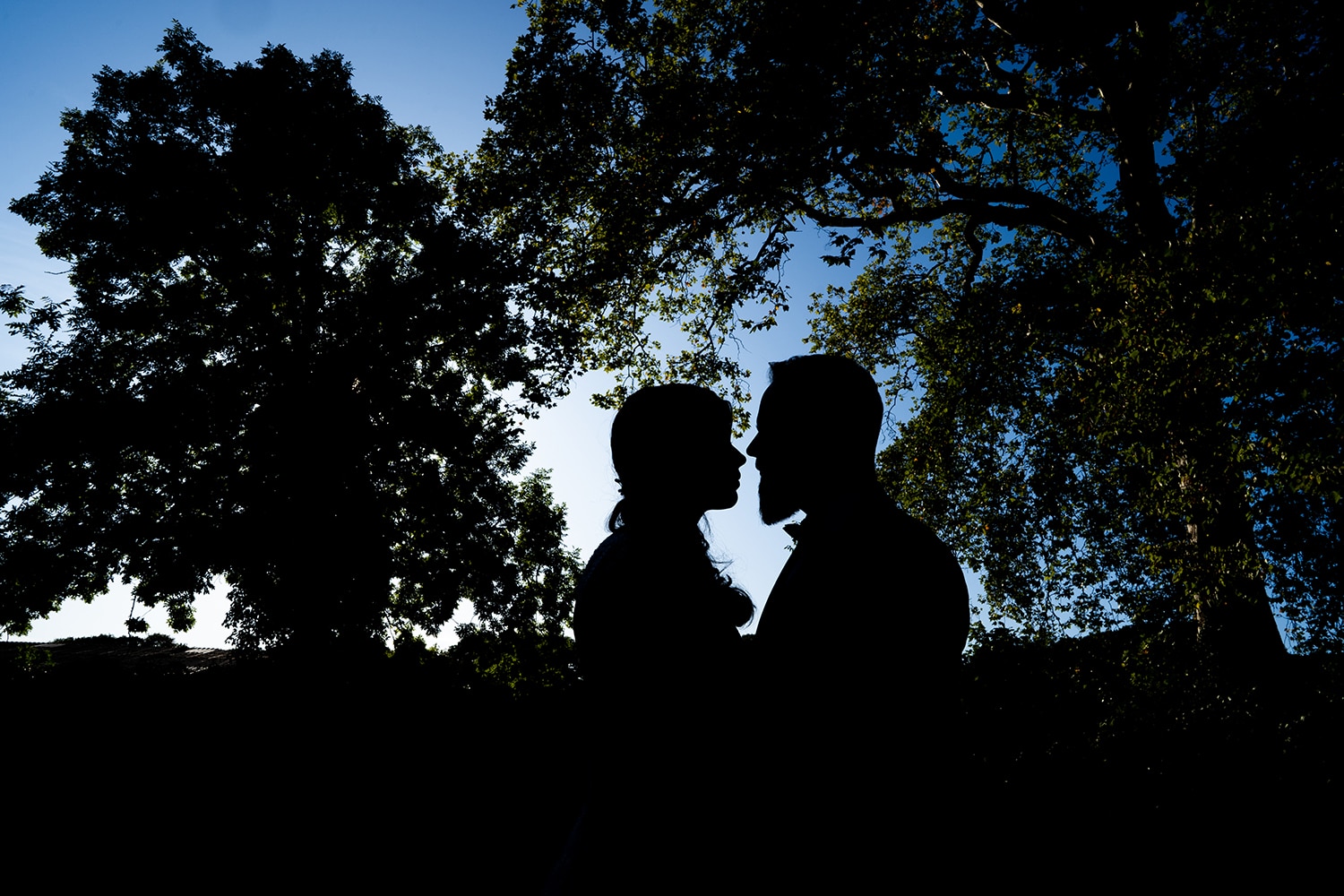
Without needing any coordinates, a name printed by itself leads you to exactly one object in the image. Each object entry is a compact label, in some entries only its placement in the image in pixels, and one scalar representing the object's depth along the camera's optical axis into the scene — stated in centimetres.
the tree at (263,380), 1444
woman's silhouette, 161
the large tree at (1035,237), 564
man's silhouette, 150
